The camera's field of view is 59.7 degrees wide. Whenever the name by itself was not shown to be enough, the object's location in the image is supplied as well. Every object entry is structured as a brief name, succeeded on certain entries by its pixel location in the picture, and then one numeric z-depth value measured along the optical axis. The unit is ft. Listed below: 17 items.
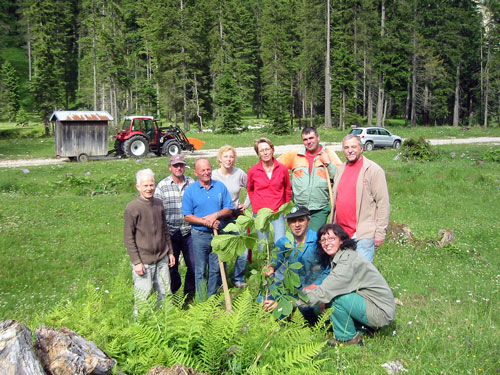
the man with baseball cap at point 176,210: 17.63
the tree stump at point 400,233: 28.71
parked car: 90.79
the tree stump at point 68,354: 7.82
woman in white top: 18.24
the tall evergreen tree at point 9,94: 142.97
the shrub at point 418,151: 66.54
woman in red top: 17.40
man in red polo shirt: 14.74
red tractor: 66.59
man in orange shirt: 16.80
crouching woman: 13.24
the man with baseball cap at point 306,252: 14.55
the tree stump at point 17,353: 7.09
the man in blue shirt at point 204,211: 16.26
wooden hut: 65.46
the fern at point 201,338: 9.03
